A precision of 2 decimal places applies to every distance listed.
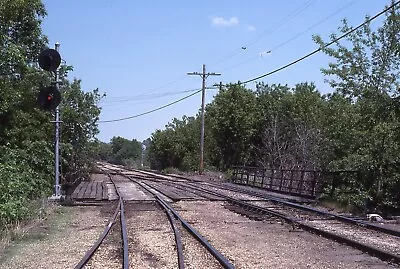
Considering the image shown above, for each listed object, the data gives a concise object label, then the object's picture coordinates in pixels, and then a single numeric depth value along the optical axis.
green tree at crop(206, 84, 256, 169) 51.75
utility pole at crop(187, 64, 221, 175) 49.25
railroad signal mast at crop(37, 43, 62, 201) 16.83
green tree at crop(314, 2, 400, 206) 18.02
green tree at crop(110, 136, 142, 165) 148.12
